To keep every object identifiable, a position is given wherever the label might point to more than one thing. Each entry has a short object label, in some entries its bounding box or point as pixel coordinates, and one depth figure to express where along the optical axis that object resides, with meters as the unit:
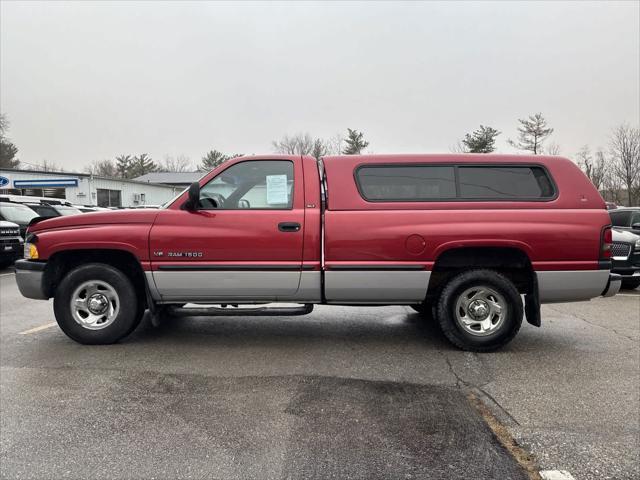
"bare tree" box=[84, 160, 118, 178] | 80.44
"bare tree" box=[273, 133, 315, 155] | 56.62
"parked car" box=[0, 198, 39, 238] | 12.38
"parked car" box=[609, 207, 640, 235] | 10.38
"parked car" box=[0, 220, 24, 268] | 10.78
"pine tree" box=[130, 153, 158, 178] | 78.62
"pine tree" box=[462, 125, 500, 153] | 38.56
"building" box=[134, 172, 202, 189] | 60.21
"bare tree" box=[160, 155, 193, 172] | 83.94
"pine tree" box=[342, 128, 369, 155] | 50.31
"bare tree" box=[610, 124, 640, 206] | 36.79
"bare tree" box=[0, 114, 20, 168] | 54.31
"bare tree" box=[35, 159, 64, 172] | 62.38
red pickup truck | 4.45
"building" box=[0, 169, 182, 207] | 30.50
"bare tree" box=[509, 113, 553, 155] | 43.19
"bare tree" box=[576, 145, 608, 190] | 40.44
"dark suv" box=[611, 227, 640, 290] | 8.33
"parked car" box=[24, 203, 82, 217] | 14.18
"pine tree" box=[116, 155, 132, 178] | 79.00
